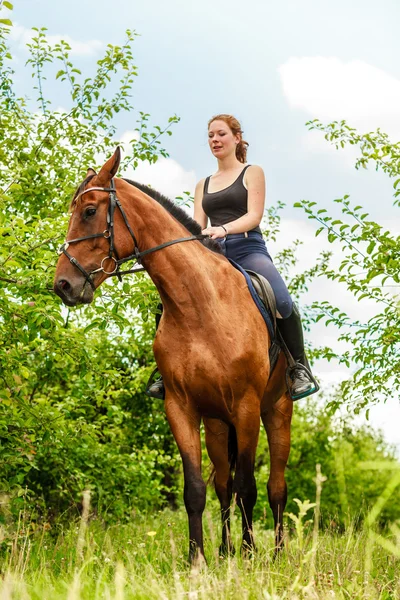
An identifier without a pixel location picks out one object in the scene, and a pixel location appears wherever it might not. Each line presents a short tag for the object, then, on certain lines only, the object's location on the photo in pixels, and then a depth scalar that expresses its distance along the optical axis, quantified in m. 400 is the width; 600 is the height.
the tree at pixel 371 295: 7.42
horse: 5.41
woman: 6.52
